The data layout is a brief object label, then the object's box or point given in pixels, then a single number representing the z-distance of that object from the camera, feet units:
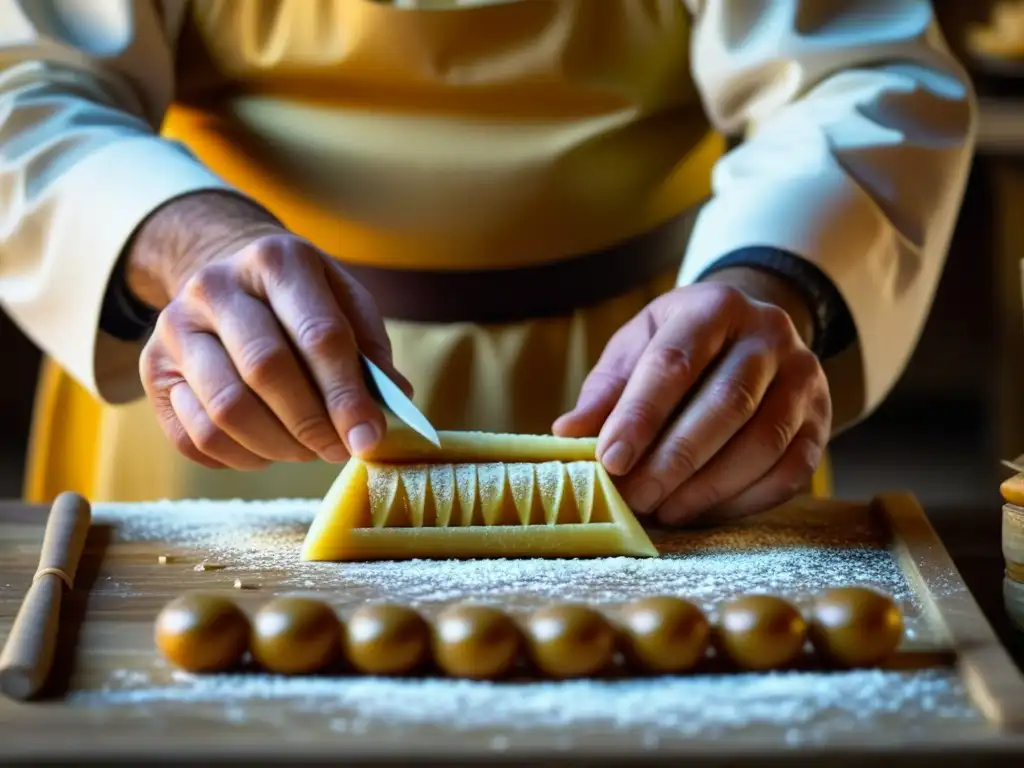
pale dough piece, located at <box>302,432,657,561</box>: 3.78
